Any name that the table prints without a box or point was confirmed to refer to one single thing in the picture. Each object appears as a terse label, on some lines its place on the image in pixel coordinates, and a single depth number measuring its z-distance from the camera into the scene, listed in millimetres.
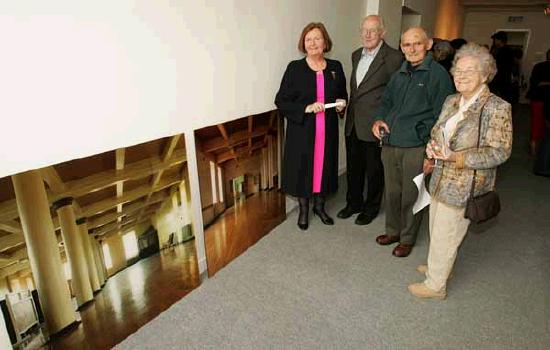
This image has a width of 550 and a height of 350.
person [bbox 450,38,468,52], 3446
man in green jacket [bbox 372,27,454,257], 2076
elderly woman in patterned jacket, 1594
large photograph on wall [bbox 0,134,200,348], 1330
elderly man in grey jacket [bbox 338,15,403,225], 2524
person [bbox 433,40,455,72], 2752
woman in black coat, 2518
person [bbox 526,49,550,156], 4148
